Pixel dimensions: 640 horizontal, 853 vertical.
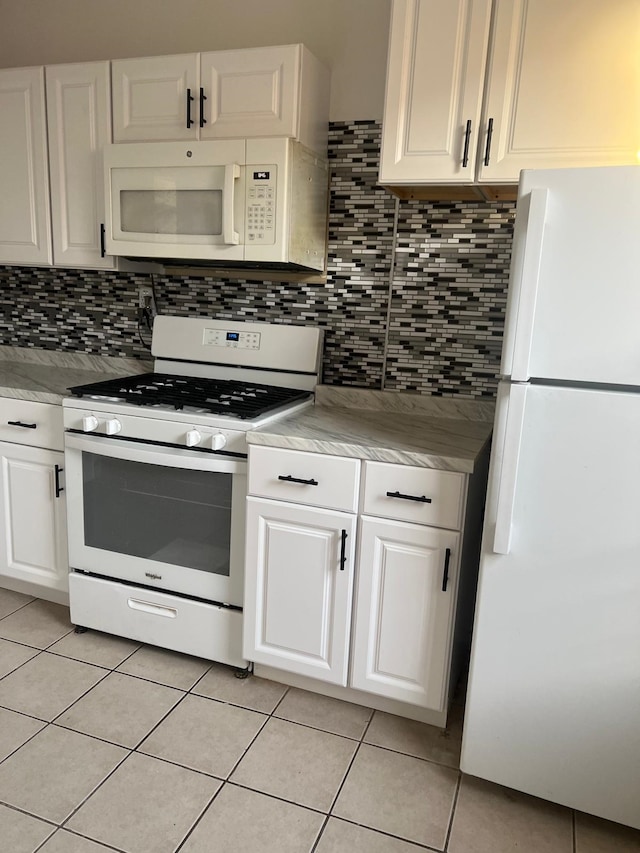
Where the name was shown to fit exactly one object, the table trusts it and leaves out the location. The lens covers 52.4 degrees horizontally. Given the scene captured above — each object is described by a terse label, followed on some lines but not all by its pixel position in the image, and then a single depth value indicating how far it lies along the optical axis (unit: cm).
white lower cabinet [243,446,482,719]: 181
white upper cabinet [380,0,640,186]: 171
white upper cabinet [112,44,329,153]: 215
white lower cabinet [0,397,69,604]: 237
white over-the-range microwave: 214
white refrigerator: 142
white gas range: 206
